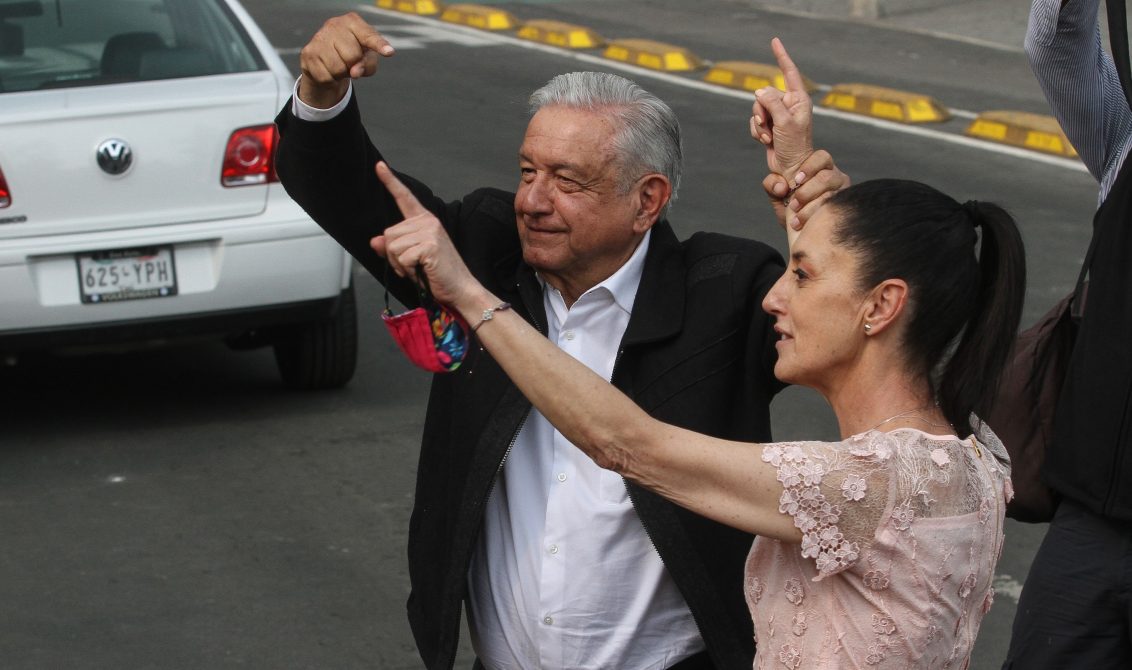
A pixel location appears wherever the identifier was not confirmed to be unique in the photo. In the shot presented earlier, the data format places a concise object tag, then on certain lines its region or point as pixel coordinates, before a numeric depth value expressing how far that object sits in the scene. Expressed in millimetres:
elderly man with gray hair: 2896
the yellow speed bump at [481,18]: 17953
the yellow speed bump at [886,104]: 13164
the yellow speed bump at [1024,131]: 12062
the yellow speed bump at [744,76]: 14430
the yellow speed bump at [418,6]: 19203
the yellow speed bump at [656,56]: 15570
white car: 5988
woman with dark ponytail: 2357
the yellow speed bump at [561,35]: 16672
